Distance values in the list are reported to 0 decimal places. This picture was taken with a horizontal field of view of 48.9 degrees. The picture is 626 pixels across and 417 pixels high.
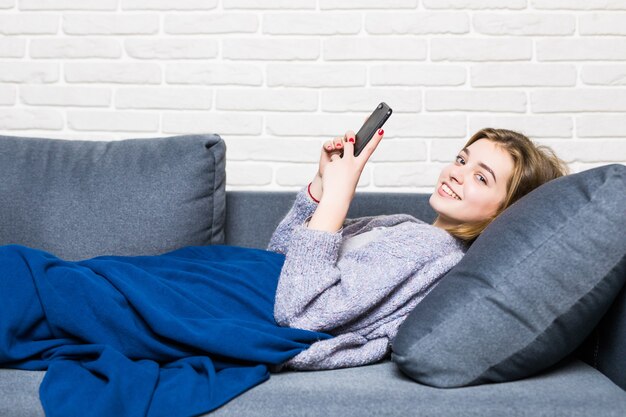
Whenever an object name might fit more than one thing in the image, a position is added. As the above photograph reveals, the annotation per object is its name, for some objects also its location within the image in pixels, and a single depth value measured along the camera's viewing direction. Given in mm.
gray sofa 1734
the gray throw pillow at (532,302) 1138
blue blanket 1094
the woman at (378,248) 1321
